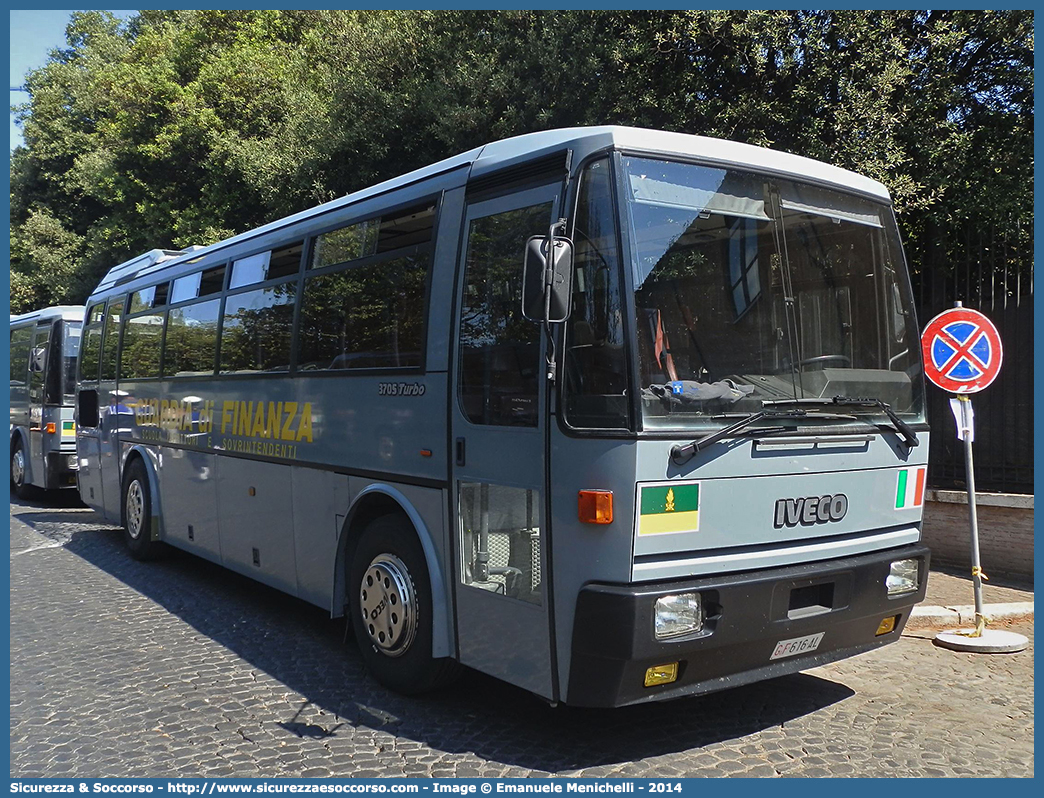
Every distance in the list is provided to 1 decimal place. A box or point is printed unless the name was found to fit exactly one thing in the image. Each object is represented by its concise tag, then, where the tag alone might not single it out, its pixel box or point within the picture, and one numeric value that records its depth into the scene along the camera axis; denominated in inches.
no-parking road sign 295.6
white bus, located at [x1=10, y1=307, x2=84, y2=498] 588.7
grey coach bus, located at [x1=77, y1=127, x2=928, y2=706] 178.2
